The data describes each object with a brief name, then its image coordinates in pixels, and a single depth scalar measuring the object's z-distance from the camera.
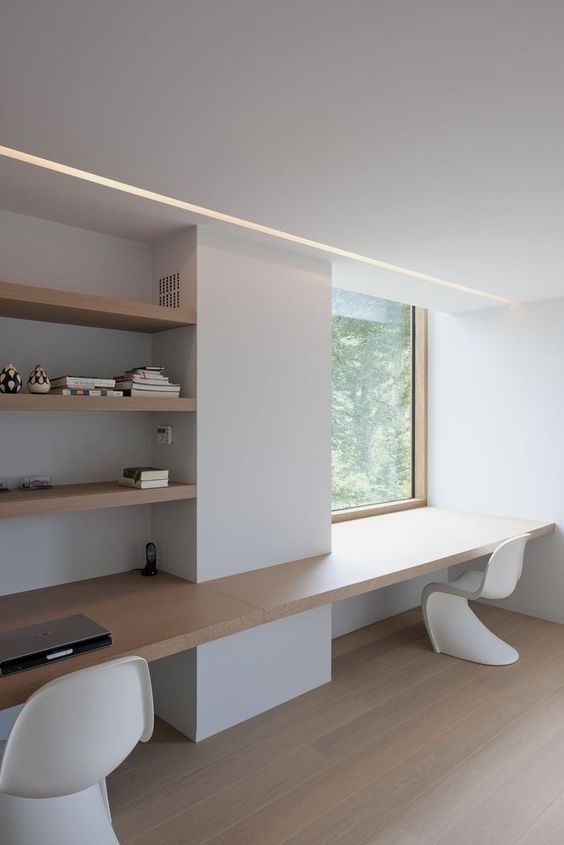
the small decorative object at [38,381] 2.30
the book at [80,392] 2.32
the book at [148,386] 2.53
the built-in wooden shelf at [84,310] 2.15
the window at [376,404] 4.27
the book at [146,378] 2.54
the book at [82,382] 2.34
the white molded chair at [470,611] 3.37
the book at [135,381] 2.53
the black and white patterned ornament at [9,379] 2.22
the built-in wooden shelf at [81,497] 2.15
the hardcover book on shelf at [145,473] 2.55
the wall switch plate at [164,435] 2.85
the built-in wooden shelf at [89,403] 2.13
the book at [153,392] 2.52
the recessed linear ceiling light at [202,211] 2.03
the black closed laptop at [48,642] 1.79
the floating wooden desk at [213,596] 2.01
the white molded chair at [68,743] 1.50
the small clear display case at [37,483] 2.53
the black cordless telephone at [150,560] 2.83
